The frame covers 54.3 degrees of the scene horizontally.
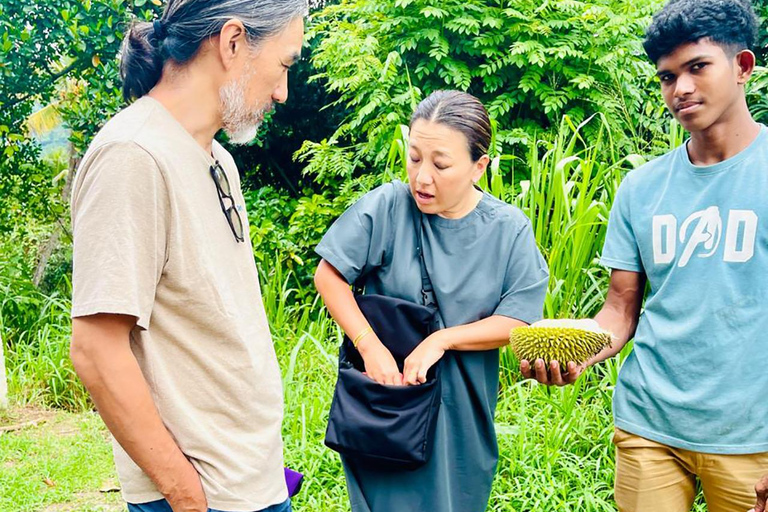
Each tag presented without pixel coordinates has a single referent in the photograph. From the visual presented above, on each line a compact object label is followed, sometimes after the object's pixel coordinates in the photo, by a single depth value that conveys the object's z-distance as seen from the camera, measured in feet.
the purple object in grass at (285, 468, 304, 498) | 6.17
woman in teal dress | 7.50
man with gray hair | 4.62
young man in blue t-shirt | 6.49
